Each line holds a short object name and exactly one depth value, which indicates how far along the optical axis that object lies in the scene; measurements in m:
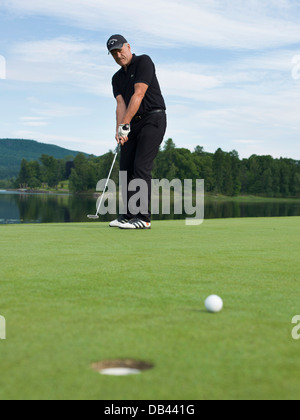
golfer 9.12
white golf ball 3.09
